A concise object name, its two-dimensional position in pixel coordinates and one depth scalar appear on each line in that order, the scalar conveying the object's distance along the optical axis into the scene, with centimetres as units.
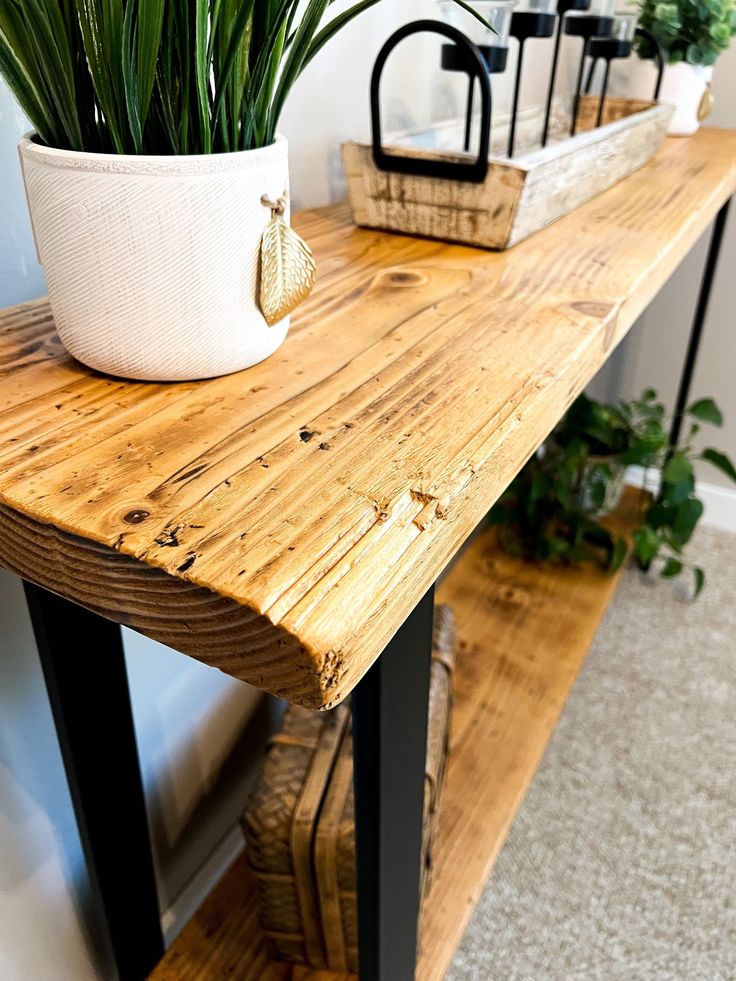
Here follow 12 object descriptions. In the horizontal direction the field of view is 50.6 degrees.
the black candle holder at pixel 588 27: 94
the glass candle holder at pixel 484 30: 77
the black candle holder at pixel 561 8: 88
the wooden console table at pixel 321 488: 30
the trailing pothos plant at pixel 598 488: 152
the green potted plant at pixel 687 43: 124
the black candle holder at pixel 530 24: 81
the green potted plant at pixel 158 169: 37
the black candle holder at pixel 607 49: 101
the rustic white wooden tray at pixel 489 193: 68
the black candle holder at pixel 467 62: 76
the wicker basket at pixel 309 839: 78
